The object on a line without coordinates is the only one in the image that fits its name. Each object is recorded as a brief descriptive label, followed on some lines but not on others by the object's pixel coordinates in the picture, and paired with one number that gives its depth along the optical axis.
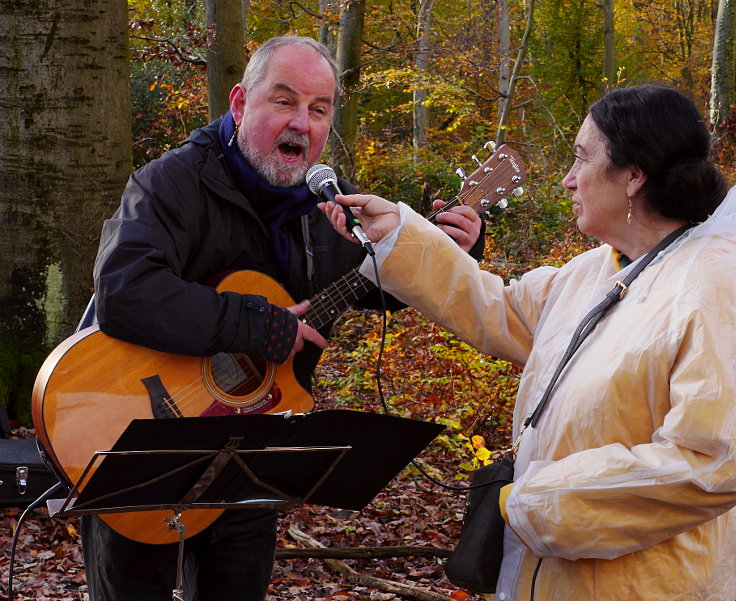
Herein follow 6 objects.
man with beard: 2.89
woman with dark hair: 2.20
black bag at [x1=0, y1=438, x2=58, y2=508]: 4.89
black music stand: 2.31
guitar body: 2.82
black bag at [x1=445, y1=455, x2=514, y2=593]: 2.52
